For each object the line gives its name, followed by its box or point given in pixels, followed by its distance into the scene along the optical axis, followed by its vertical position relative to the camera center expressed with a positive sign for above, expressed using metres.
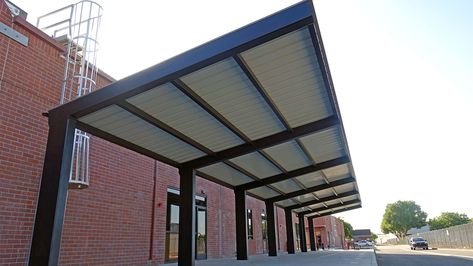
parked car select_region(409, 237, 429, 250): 37.88 -0.39
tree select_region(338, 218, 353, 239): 97.44 +2.95
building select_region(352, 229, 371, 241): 104.03 +2.04
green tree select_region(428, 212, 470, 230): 121.00 +6.36
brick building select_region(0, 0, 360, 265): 7.29 +1.57
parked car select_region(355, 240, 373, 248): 54.62 -0.58
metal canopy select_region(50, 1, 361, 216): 5.74 +2.86
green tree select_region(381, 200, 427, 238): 117.06 +7.25
